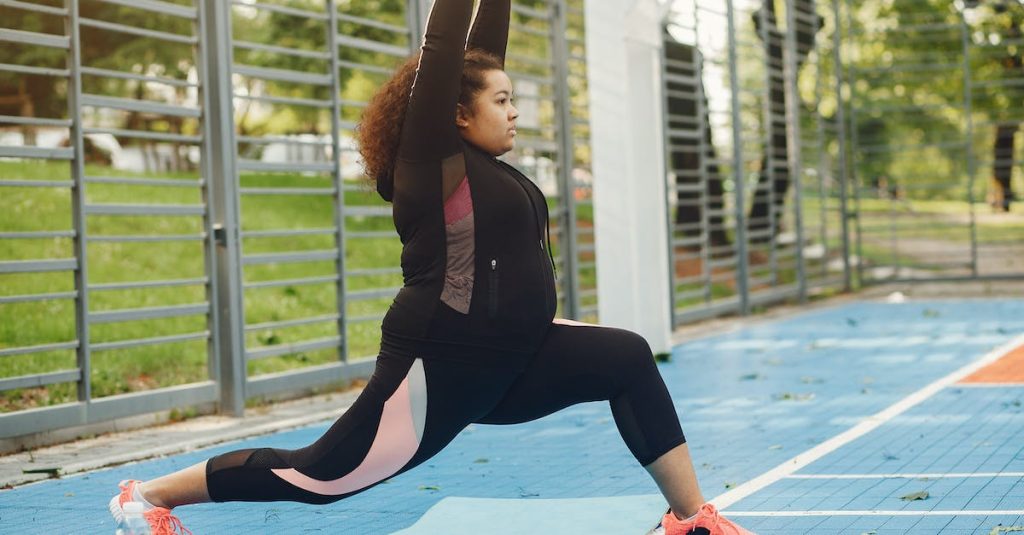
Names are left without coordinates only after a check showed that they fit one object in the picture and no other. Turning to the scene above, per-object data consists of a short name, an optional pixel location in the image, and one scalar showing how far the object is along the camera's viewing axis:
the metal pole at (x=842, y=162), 18.94
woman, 3.93
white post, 10.88
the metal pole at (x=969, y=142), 17.77
